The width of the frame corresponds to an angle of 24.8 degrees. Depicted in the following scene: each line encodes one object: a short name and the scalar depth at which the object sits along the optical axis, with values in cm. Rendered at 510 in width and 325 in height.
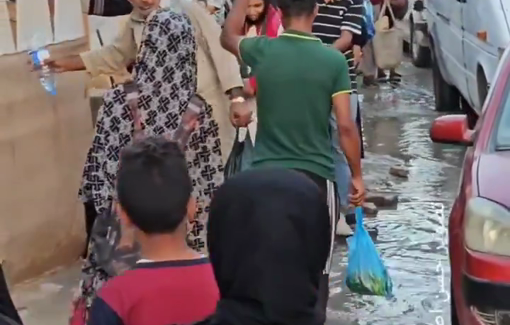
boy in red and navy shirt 296
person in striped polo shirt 733
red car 431
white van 896
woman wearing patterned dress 479
